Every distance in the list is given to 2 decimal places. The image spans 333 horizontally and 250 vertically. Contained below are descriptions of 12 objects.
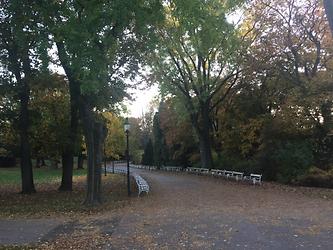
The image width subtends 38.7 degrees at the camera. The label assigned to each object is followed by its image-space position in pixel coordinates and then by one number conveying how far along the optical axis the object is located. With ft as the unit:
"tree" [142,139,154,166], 279.75
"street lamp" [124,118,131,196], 79.56
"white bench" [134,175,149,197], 79.07
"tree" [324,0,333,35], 24.95
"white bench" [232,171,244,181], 100.71
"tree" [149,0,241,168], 115.55
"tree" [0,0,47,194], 57.00
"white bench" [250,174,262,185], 88.47
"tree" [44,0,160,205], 53.31
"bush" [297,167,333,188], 78.06
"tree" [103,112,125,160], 212.64
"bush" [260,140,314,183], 85.81
